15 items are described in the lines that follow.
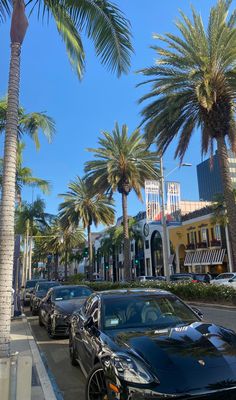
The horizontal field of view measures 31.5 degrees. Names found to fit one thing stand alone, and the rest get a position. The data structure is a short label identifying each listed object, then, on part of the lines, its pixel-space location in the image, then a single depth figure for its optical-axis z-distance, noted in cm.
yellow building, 4700
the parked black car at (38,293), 1997
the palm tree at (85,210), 4394
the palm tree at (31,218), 4272
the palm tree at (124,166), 3203
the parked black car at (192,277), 3125
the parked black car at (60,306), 1152
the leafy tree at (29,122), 1686
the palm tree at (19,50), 625
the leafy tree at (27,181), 2456
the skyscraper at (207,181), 9909
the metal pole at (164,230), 2691
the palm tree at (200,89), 1995
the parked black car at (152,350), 383
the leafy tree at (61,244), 6488
